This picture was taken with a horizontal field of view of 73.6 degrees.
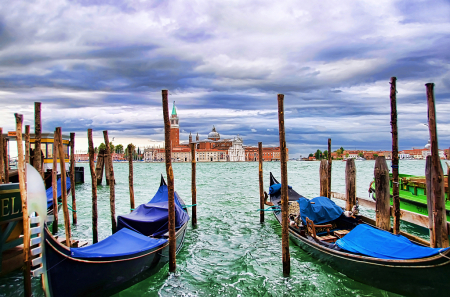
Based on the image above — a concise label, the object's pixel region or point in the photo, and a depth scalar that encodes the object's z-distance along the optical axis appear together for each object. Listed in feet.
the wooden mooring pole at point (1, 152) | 21.67
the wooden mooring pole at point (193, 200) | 27.04
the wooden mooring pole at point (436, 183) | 13.41
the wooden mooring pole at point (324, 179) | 27.78
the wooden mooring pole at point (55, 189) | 18.42
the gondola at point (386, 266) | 10.50
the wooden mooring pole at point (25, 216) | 10.18
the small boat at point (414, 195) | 23.95
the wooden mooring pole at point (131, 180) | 26.13
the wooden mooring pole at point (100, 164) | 60.76
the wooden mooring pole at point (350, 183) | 22.96
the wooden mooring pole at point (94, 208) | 19.53
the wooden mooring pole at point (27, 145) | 16.87
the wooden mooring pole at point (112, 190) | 21.43
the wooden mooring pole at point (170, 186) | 15.43
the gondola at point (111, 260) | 10.51
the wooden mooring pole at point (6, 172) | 24.26
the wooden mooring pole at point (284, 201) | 15.07
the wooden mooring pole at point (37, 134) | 16.02
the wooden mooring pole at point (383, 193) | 17.28
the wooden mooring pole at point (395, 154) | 15.99
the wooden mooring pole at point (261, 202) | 27.73
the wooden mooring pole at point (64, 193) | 15.47
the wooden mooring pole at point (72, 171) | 23.58
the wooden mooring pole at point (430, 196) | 13.66
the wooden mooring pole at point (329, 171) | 27.86
